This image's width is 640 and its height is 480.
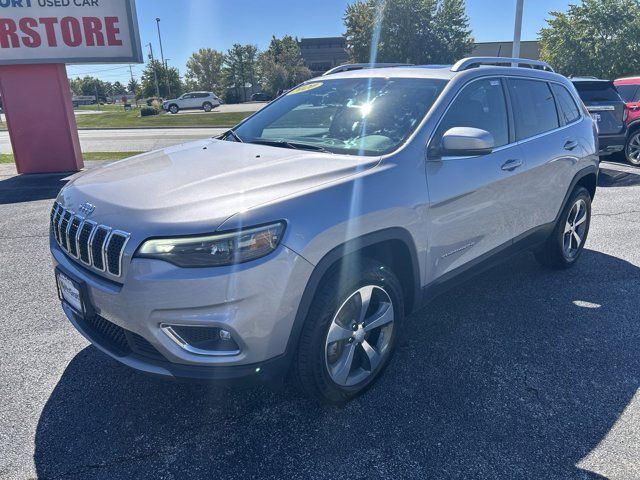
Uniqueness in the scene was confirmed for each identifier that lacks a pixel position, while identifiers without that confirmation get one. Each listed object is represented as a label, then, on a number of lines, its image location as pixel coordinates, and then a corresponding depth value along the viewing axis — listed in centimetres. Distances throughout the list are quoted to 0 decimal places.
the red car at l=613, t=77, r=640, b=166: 985
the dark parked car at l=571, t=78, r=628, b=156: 944
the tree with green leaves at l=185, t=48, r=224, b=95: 7506
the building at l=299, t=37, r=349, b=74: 8119
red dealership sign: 958
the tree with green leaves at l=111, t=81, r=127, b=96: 13575
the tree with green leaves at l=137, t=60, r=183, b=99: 6612
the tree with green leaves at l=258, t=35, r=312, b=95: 5869
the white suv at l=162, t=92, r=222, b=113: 4603
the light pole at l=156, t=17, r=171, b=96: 6762
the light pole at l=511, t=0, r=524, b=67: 1504
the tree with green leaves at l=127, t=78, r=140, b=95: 10366
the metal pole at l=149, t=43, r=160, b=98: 6295
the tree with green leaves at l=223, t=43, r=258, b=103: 7594
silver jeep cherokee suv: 215
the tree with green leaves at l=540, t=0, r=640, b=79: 2367
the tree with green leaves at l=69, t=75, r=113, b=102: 11919
